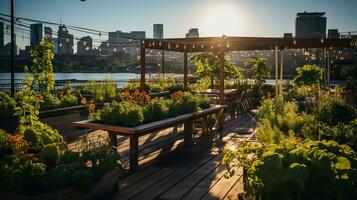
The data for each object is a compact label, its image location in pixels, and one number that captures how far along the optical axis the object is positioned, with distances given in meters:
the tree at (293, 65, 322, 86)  12.36
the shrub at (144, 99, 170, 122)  5.82
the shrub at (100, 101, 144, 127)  5.26
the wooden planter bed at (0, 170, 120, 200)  3.37
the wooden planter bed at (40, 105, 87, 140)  7.62
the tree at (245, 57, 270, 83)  16.08
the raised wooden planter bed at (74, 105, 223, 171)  5.06
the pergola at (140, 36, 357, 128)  8.98
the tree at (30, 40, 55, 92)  9.52
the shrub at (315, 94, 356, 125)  5.78
